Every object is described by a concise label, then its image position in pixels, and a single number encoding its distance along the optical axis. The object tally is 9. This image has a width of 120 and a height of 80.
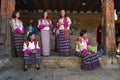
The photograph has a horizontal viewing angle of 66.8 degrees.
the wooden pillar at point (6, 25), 2.84
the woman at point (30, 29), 3.61
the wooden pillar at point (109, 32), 2.83
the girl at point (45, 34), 2.88
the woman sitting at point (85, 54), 2.65
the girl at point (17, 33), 2.84
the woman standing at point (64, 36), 2.86
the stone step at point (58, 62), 2.75
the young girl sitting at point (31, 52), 2.63
